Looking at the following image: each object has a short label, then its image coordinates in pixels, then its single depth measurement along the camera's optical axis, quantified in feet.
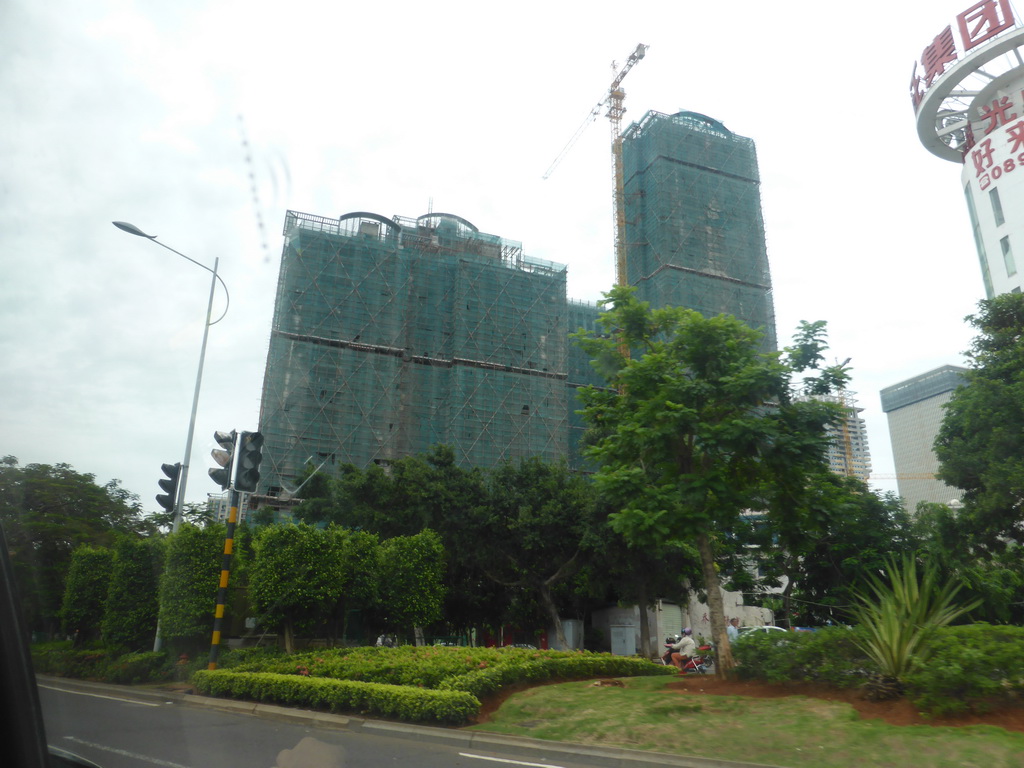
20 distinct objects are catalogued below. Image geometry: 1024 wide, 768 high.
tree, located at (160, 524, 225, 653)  51.90
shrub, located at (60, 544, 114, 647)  47.52
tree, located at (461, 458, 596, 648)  81.41
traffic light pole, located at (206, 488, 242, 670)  42.27
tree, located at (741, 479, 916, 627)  94.73
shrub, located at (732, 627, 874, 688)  31.37
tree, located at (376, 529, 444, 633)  65.21
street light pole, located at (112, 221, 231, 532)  49.80
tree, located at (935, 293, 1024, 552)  62.38
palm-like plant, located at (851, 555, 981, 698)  28.89
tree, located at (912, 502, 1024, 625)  72.64
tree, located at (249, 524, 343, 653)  52.19
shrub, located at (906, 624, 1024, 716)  25.81
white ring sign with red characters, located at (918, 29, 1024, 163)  131.03
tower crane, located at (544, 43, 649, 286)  200.54
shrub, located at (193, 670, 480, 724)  33.42
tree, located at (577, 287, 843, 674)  38.29
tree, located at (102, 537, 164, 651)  57.00
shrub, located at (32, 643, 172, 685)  49.01
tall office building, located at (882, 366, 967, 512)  429.38
